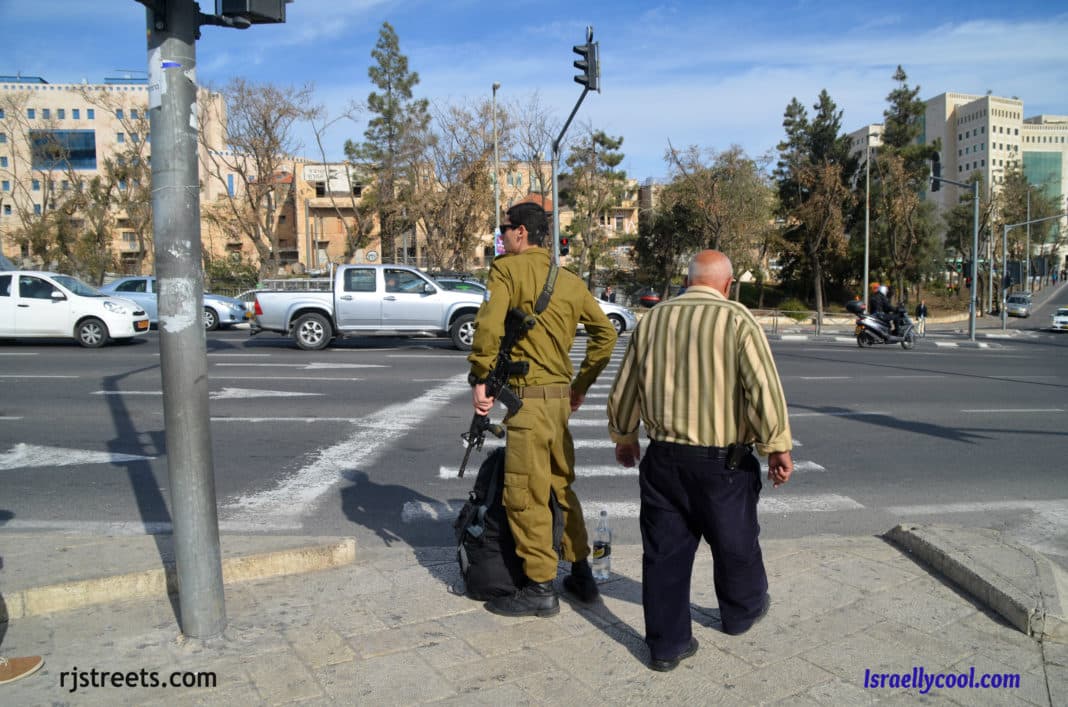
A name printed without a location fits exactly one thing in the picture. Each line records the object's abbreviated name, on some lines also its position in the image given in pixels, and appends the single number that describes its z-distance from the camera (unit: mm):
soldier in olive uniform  3771
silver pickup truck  17797
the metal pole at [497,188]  32025
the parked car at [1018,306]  54812
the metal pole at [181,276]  3379
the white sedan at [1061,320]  39781
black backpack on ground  3984
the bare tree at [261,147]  38031
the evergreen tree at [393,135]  40938
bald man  3262
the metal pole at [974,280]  28188
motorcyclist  23141
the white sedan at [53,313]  17484
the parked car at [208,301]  24844
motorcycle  22953
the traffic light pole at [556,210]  23616
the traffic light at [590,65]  16719
